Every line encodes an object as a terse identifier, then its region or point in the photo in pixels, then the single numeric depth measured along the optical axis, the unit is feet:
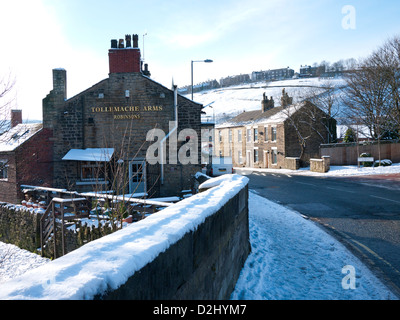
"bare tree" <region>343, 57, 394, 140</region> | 107.24
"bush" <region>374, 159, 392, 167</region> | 96.63
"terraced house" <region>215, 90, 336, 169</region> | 127.75
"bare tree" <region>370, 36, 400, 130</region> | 100.94
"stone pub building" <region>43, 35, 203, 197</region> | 56.24
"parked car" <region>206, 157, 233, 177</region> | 73.67
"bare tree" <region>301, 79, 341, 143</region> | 130.62
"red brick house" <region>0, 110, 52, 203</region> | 54.85
